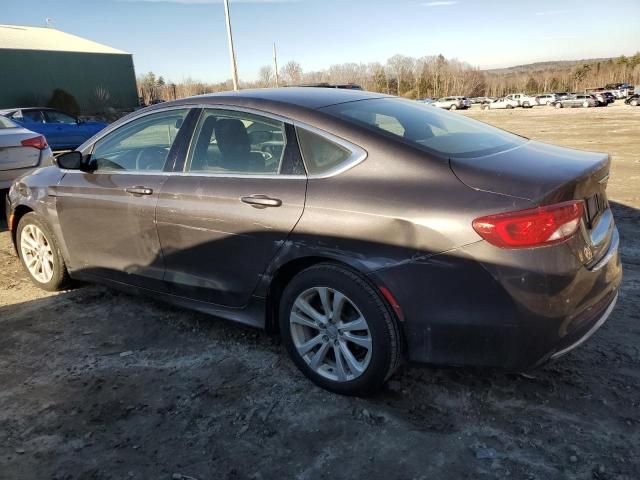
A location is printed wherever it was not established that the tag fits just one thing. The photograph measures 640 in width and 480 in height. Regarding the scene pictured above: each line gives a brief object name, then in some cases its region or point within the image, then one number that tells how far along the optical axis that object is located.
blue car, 15.22
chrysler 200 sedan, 2.32
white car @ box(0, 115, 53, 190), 7.12
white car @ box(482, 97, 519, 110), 56.59
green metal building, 42.88
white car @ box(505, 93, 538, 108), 57.16
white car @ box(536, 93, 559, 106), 55.88
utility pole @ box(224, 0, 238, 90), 22.50
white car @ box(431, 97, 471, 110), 61.00
